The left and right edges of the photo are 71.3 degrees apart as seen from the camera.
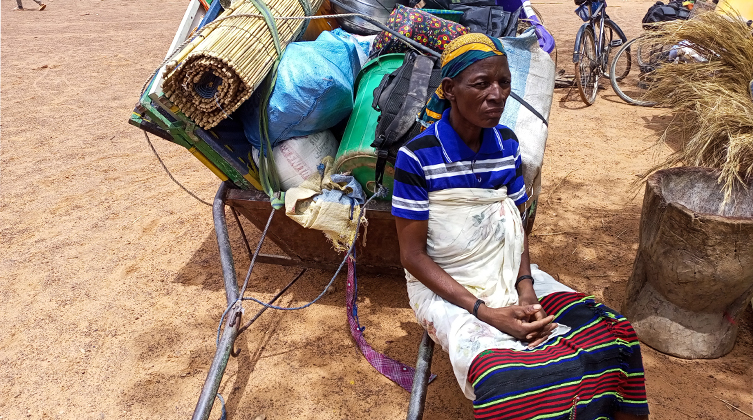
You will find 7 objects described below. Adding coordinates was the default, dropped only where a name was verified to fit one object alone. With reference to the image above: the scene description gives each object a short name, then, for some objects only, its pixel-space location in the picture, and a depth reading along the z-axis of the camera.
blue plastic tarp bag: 2.32
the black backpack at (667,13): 6.98
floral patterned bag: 2.61
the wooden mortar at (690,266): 2.22
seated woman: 1.60
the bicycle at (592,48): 6.19
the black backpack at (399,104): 2.19
